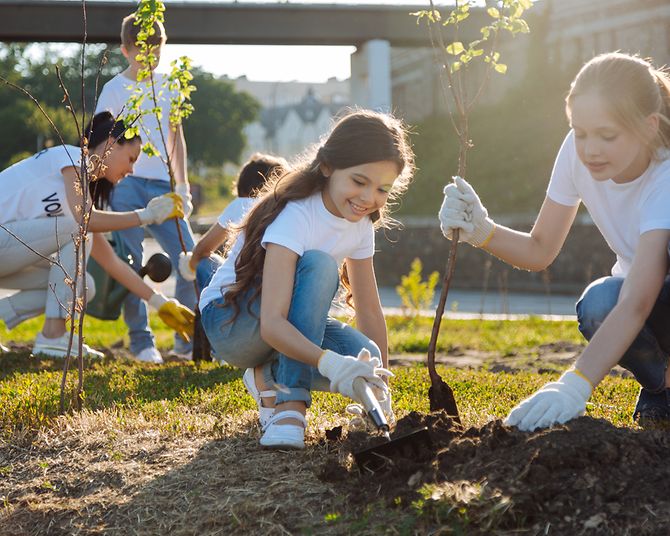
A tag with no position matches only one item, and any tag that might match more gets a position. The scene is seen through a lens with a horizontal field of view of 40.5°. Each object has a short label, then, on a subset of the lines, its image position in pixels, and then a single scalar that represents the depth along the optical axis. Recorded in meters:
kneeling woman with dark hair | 4.91
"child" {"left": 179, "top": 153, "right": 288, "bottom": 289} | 4.69
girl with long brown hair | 2.93
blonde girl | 2.71
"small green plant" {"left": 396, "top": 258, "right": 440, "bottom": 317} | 9.84
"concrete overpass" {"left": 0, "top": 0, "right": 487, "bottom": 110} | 21.72
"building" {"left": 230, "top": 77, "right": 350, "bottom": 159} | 78.56
